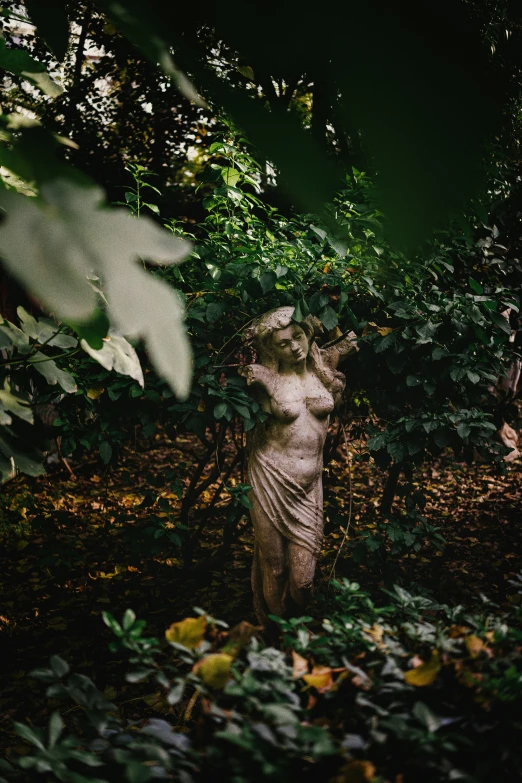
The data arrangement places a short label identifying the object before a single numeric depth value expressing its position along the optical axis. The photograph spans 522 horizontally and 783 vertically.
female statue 2.98
